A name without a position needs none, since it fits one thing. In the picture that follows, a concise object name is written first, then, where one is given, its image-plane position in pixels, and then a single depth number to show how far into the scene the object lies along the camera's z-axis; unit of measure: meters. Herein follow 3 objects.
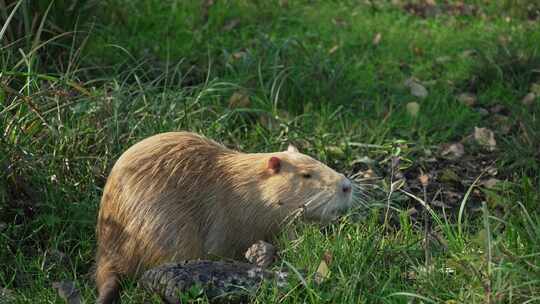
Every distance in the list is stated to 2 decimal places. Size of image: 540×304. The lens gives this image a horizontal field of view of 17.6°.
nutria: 6.15
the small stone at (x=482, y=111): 9.77
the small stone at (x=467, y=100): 10.02
